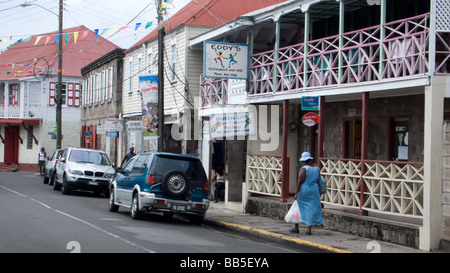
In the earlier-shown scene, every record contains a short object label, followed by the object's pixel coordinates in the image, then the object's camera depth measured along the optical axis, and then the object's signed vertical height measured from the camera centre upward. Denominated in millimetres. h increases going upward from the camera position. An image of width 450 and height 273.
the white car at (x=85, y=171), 22812 -1070
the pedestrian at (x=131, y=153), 25141 -401
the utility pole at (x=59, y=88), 33500 +3031
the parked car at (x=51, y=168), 27312 -1234
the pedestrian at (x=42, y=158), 37719 -1035
